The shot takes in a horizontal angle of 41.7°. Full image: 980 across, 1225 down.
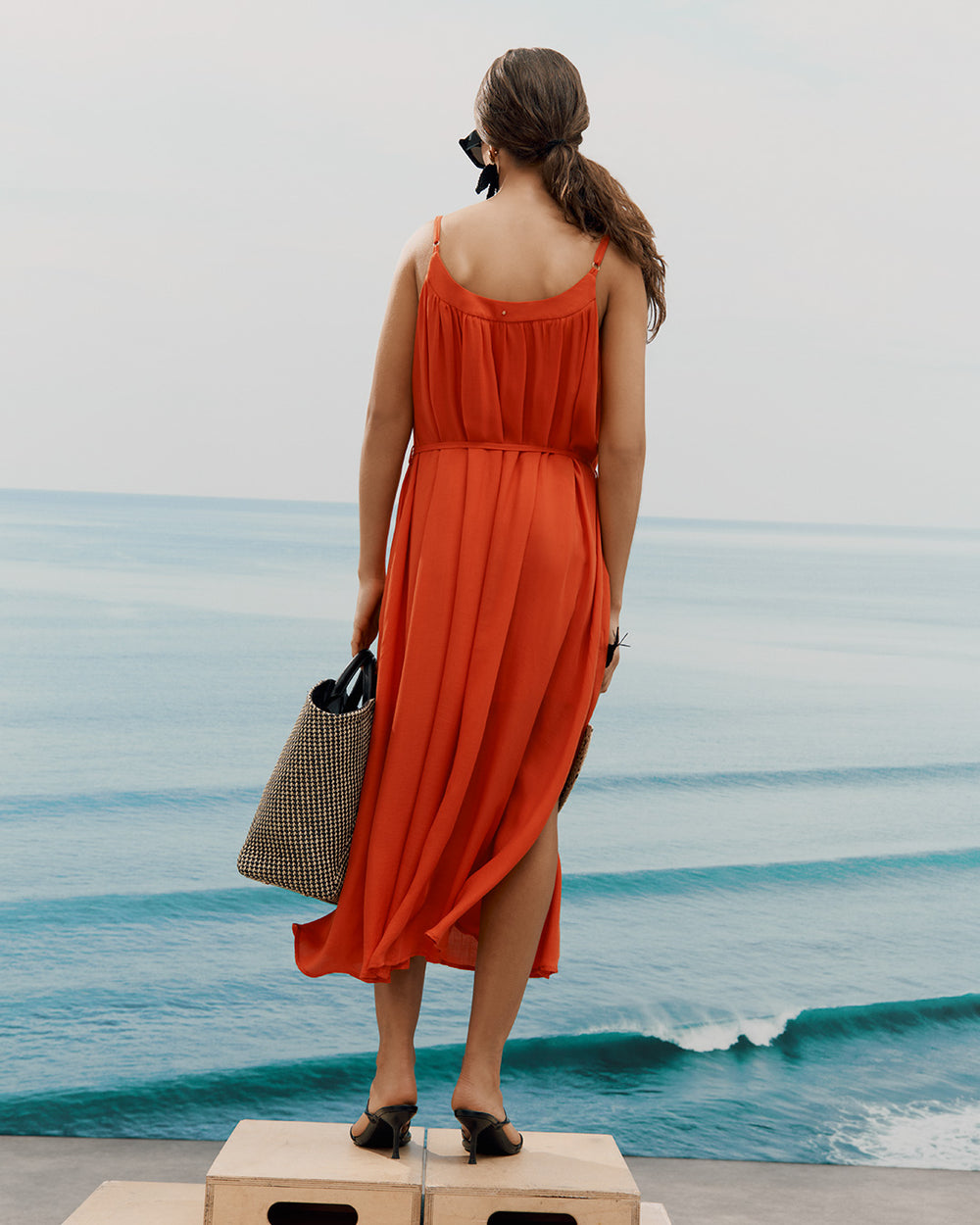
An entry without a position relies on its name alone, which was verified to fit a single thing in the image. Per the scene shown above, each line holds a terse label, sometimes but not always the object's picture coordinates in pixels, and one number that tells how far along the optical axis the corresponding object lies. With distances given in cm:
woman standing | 187
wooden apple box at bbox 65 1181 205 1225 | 192
